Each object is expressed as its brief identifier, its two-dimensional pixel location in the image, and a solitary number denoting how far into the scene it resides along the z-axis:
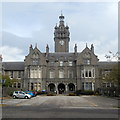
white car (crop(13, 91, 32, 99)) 26.59
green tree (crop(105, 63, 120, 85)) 21.00
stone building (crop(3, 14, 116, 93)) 41.97
